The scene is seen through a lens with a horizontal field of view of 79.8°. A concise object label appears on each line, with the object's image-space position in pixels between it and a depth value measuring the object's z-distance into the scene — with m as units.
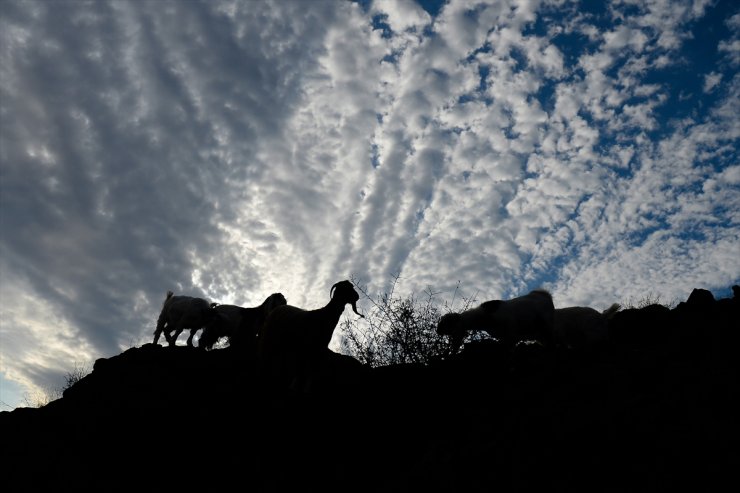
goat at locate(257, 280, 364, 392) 9.58
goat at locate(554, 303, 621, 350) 11.71
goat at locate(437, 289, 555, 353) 10.64
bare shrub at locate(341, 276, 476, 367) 16.86
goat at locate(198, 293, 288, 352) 15.60
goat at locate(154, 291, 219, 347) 16.16
